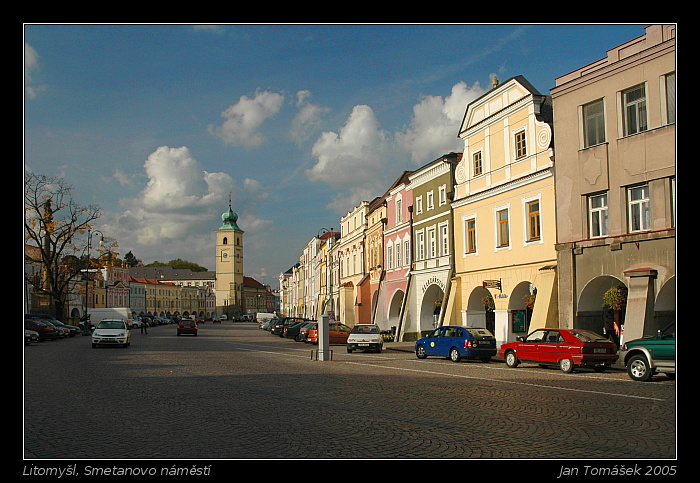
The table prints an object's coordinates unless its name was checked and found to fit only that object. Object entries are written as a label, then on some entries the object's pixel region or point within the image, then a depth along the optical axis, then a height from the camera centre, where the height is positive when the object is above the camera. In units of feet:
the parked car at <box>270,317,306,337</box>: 192.75 -13.97
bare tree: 183.62 +11.68
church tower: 588.91 +13.99
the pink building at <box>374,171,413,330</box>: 149.89 +5.26
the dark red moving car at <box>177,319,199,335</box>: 188.65 -13.60
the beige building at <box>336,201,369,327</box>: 195.83 +4.96
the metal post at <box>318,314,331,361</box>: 86.79 -8.79
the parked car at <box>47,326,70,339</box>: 162.61 -12.73
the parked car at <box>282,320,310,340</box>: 167.43 -13.48
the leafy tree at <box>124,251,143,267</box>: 620.16 +21.96
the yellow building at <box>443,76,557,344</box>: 92.84 +9.60
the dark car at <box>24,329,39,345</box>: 131.95 -10.95
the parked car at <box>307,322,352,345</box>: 138.51 -12.04
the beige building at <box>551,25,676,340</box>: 72.49 +10.70
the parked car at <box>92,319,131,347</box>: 112.88 -9.24
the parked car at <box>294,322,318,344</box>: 148.46 -12.72
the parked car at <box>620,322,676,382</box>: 55.77 -7.52
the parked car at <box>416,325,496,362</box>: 83.35 -9.02
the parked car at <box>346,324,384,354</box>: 110.01 -10.72
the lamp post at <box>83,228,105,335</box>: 199.80 -12.55
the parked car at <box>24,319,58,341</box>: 144.25 -10.52
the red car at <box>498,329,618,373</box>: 66.85 -8.17
